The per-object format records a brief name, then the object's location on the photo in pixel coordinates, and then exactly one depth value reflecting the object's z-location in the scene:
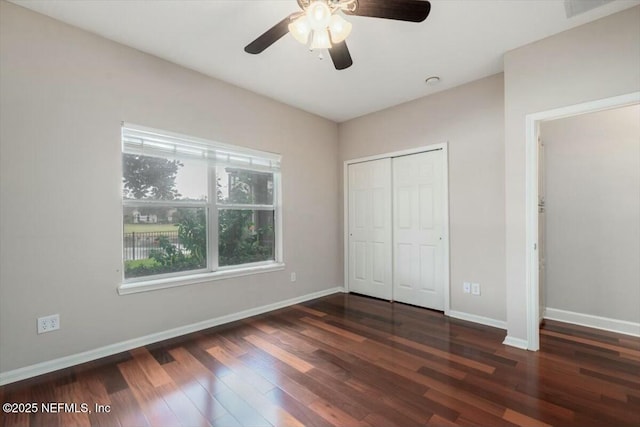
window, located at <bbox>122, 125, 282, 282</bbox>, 2.69
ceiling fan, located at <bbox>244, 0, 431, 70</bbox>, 1.59
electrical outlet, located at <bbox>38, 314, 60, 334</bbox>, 2.14
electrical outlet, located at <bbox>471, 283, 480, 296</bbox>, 3.18
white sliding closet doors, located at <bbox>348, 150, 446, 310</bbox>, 3.57
